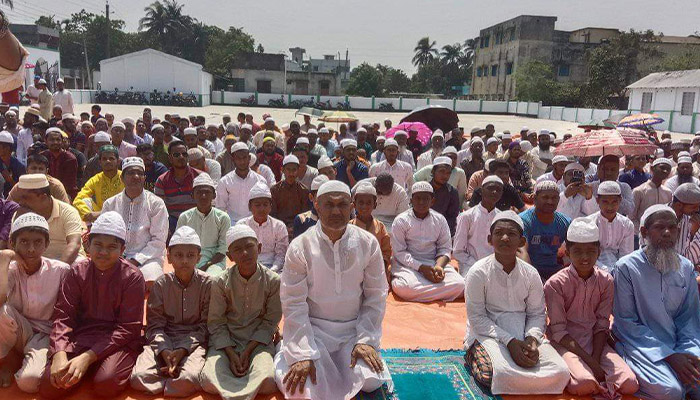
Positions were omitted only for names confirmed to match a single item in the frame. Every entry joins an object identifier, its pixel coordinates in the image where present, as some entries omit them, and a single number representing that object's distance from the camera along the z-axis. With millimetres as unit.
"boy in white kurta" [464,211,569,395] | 3619
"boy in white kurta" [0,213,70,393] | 3494
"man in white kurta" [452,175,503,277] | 5738
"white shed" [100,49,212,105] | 38000
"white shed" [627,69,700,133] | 29781
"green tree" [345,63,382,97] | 50312
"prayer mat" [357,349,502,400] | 3619
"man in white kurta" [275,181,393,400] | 3396
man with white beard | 3654
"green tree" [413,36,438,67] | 66894
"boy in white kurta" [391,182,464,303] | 5574
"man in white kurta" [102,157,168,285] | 5316
